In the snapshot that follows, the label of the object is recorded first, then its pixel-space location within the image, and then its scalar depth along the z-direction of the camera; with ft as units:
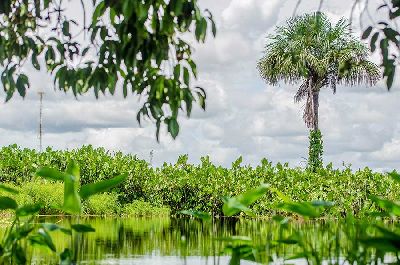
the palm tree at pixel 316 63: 110.63
